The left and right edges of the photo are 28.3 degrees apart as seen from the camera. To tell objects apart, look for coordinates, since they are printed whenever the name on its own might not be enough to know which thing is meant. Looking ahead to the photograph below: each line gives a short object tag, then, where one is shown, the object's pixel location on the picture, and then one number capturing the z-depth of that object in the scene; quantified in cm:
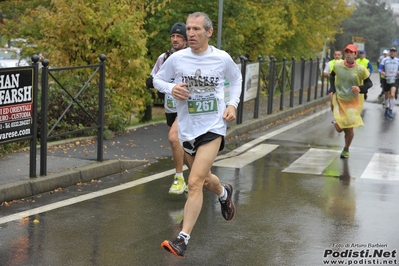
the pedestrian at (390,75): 2102
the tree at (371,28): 7894
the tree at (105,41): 1463
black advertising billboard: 826
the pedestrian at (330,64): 2028
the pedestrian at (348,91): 1234
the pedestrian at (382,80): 2296
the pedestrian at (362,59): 1980
